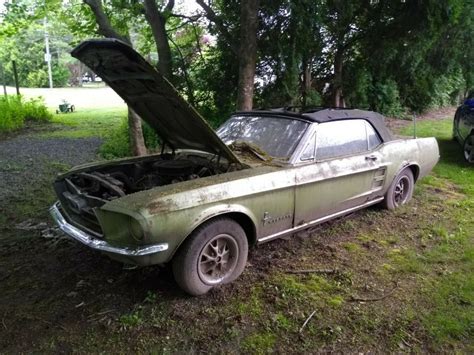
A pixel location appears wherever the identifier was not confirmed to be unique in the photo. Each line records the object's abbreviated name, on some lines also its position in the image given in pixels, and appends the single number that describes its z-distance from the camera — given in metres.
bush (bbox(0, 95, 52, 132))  12.00
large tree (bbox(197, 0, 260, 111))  6.75
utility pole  37.17
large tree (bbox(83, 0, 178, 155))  6.75
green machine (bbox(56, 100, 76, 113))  18.38
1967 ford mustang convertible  3.04
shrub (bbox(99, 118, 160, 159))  8.66
